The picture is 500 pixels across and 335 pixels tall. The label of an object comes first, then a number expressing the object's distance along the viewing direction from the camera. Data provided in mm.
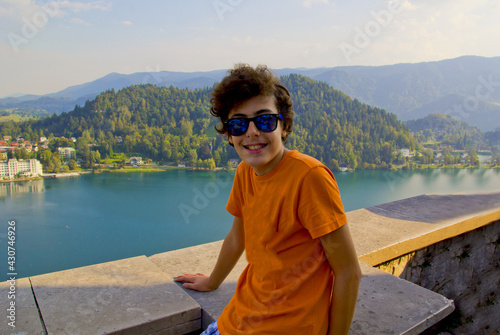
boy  775
